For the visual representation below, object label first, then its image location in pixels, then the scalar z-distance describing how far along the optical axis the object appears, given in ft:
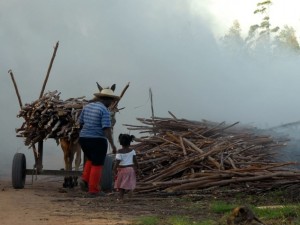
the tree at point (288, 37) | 140.56
